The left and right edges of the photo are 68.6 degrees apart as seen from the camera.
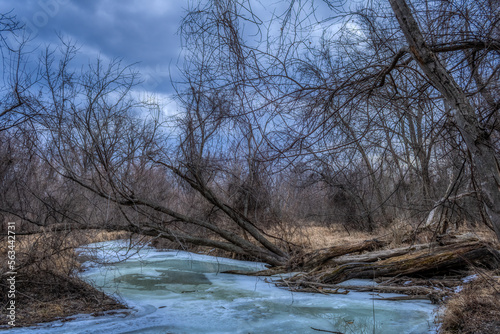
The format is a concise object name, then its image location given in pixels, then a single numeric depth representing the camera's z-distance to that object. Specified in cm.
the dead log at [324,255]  786
